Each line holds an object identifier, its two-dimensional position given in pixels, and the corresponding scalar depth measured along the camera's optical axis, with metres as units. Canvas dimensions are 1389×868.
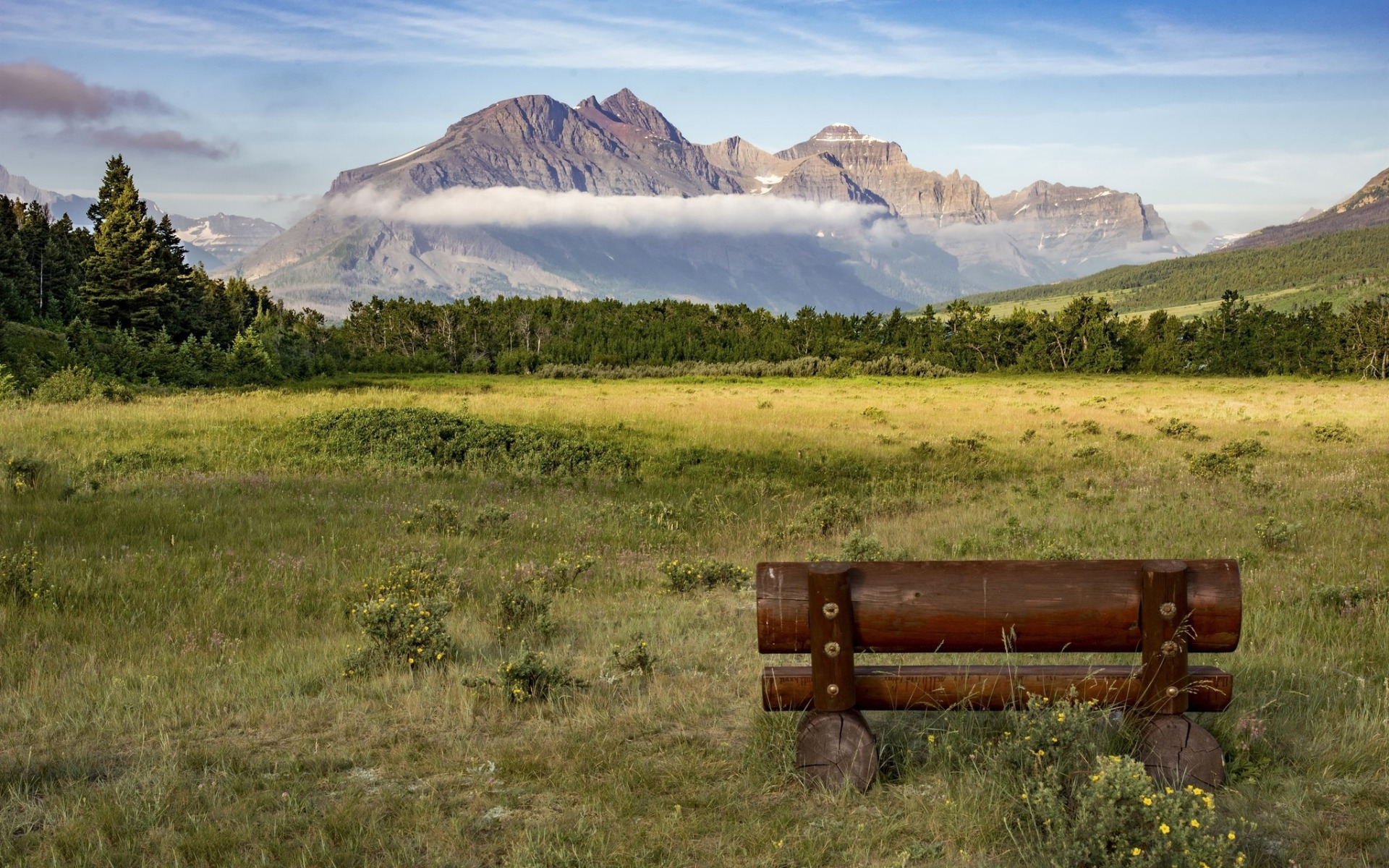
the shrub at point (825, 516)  15.23
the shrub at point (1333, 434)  27.86
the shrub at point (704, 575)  11.27
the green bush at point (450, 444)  22.06
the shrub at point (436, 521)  14.40
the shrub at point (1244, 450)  24.47
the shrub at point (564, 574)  11.21
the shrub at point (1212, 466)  20.38
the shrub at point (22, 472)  14.91
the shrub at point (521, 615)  8.92
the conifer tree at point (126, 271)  57.34
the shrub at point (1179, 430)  30.27
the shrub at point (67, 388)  29.43
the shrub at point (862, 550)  11.36
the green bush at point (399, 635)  7.67
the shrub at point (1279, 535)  12.52
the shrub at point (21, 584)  9.25
